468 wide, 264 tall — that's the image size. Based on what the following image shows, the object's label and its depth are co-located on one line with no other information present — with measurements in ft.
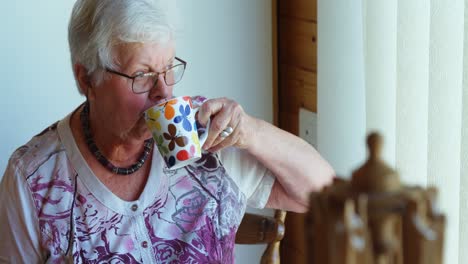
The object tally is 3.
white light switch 9.08
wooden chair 7.87
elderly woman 7.21
